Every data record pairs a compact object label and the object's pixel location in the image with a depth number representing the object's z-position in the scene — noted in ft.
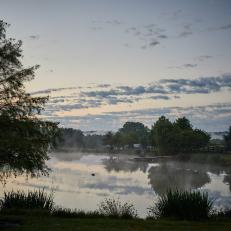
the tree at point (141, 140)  638.53
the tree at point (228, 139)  412.89
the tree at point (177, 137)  397.19
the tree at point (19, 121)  62.34
